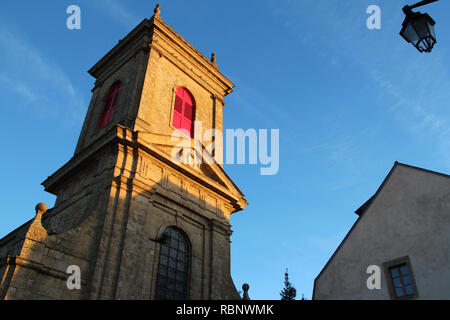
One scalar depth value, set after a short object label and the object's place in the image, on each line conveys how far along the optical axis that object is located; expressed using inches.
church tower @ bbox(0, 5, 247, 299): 463.5
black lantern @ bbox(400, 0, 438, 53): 194.1
